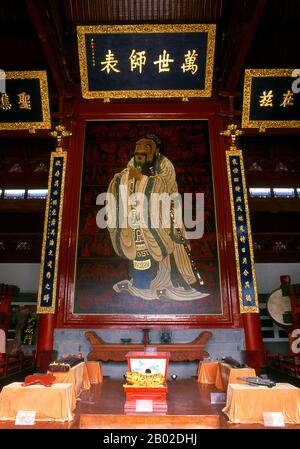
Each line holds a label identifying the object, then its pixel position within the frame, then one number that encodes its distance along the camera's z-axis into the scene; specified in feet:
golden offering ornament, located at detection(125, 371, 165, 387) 9.95
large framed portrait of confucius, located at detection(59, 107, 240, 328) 16.07
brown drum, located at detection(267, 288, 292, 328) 17.41
